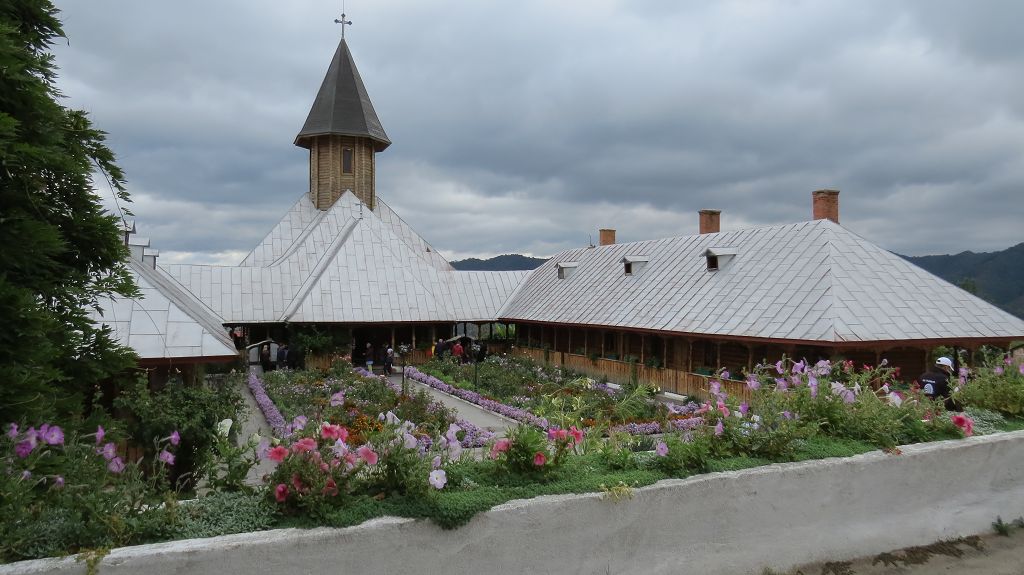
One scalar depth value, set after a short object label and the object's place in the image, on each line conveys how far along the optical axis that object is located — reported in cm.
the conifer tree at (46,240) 480
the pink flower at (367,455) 473
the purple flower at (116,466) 448
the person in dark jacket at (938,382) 868
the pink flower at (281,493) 464
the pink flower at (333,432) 475
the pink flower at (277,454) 457
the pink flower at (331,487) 469
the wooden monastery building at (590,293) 1563
